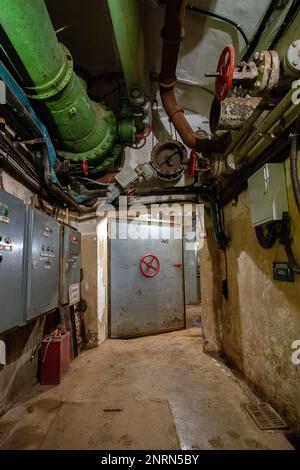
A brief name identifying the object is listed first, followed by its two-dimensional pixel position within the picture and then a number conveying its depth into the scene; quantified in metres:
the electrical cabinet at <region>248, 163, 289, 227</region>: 1.61
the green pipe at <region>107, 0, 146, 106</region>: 1.76
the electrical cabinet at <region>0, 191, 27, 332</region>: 1.51
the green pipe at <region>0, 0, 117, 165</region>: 1.47
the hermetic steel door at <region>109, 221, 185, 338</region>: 3.80
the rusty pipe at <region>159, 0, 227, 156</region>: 1.81
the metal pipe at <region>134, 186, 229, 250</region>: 2.90
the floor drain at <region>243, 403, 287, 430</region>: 1.62
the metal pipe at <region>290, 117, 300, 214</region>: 1.35
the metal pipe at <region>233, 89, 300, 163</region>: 1.38
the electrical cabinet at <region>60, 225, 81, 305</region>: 2.58
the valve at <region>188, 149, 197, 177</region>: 2.65
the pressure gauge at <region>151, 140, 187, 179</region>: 2.97
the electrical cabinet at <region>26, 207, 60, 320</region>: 1.85
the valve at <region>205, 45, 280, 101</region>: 1.30
